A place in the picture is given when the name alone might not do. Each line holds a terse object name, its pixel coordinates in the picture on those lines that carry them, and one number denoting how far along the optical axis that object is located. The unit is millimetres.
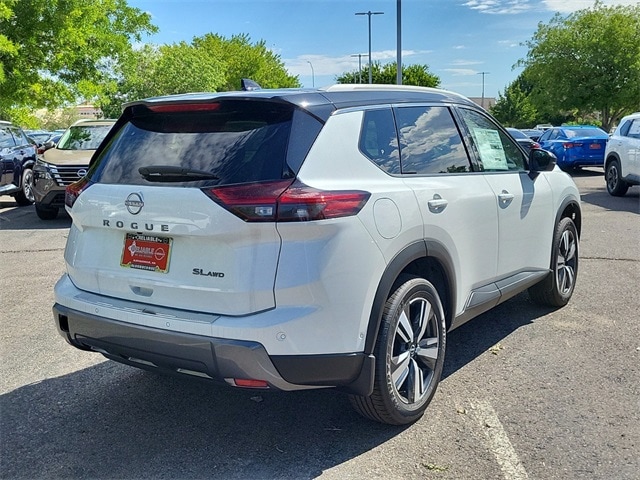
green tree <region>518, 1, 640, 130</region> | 33062
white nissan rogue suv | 2881
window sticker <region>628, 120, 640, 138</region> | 12598
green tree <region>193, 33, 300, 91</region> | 53272
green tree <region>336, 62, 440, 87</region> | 54766
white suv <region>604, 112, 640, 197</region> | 12352
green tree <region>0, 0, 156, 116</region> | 12906
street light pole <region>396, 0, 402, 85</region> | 26219
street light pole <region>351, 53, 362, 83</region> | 60841
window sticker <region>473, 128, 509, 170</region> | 4445
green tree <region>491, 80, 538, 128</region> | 75312
